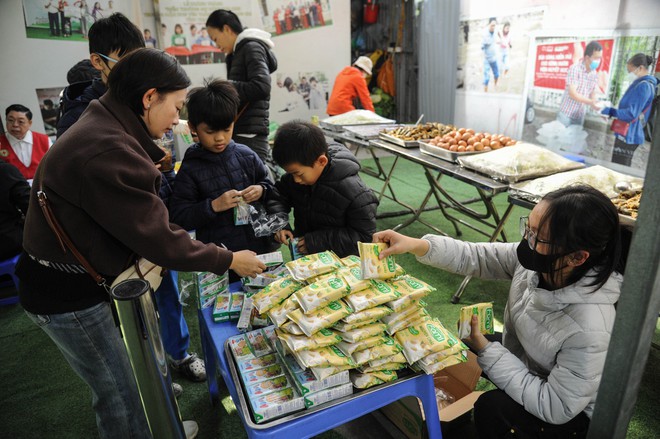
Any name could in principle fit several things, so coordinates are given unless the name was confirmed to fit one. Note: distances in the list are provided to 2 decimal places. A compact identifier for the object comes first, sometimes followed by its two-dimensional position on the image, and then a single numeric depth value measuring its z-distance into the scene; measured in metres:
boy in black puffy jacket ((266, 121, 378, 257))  2.02
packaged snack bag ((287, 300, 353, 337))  1.28
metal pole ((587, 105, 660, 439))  0.72
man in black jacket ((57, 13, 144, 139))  2.00
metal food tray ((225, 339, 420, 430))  1.20
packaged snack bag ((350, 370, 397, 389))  1.30
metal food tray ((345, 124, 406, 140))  4.46
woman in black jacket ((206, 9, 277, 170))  3.25
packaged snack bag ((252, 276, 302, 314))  1.42
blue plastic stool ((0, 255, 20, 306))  3.34
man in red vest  3.93
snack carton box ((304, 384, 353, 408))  1.24
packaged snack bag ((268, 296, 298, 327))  1.35
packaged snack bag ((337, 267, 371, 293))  1.37
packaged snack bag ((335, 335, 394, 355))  1.30
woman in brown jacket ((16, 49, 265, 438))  1.28
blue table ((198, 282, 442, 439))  1.21
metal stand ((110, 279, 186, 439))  1.04
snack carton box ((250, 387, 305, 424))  1.20
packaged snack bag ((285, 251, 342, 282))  1.47
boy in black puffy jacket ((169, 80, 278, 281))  2.05
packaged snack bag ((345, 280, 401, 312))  1.32
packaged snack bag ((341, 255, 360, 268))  1.56
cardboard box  1.78
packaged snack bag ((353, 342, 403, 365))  1.30
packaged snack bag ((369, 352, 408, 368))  1.32
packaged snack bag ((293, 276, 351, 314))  1.31
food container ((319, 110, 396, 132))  5.04
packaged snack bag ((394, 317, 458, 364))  1.33
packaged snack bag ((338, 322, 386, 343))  1.30
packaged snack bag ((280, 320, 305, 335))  1.31
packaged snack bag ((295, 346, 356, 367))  1.24
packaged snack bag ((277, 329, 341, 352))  1.26
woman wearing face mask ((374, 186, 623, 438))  1.35
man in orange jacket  6.19
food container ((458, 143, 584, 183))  2.95
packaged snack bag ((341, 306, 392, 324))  1.30
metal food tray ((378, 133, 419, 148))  3.96
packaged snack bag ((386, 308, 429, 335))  1.37
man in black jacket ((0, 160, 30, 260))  3.18
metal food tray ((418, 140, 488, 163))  3.46
